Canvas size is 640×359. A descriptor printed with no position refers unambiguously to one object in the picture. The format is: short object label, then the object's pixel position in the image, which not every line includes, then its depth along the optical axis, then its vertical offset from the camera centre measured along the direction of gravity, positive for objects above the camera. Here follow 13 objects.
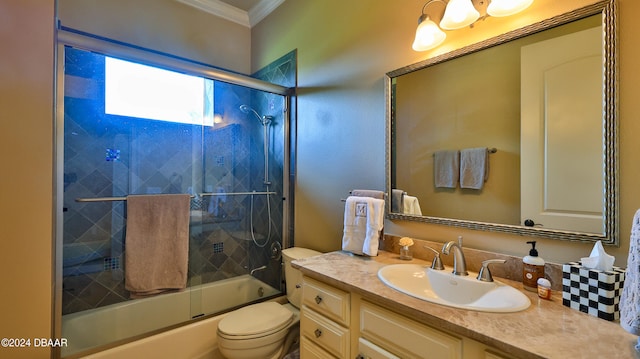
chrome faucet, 1.18 -0.34
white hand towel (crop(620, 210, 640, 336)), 0.62 -0.26
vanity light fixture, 1.13 +0.73
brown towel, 1.93 -0.47
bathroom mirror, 0.96 +0.20
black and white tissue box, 0.80 -0.33
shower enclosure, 1.80 +0.01
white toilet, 1.59 -0.89
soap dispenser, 1.00 -0.33
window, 1.97 +0.66
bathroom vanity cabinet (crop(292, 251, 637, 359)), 0.70 -0.42
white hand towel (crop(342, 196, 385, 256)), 1.46 -0.25
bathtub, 1.68 -0.96
